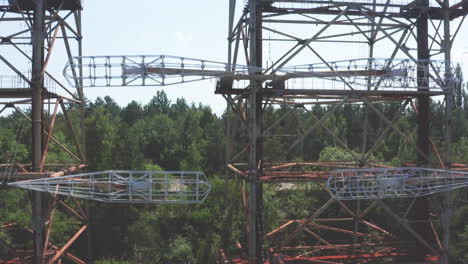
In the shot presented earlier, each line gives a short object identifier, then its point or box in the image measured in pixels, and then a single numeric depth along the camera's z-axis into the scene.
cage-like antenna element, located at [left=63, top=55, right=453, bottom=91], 14.95
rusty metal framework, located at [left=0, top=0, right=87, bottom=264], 17.34
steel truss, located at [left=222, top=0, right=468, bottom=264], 16.95
